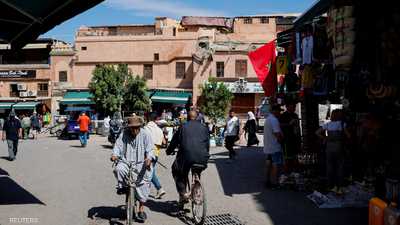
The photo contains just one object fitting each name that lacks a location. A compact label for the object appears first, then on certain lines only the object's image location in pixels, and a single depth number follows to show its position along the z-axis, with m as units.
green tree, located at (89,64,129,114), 42.38
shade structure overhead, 6.76
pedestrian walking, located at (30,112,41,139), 30.65
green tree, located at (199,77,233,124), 40.69
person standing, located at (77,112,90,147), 21.08
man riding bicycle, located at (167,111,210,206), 7.27
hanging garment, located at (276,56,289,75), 12.12
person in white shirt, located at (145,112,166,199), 9.07
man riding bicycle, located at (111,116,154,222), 6.98
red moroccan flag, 12.20
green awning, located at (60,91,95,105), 46.53
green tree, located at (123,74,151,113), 42.50
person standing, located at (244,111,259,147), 19.30
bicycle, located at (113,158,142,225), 6.74
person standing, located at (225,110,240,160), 15.20
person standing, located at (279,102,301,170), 11.31
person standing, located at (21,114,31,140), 28.59
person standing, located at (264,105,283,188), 9.69
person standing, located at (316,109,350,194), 8.99
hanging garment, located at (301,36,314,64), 9.57
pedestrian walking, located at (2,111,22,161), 15.80
